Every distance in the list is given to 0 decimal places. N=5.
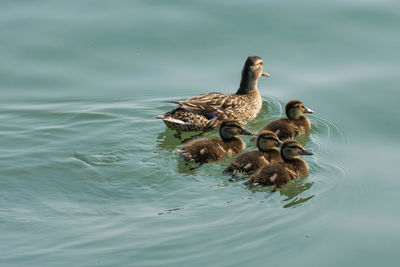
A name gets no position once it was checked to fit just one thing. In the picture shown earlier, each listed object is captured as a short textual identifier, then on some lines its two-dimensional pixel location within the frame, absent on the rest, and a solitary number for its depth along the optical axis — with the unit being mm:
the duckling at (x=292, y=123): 15250
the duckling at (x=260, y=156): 13062
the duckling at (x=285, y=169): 12492
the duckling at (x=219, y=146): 13609
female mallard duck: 15344
